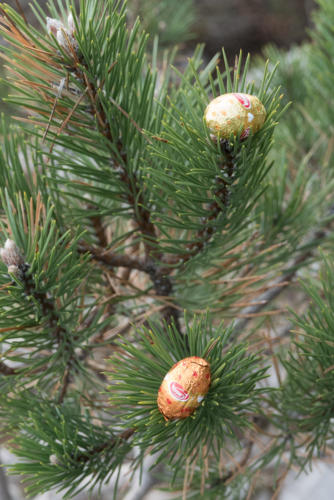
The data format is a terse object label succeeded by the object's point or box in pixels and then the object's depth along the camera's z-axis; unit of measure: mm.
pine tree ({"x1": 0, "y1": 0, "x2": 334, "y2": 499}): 965
